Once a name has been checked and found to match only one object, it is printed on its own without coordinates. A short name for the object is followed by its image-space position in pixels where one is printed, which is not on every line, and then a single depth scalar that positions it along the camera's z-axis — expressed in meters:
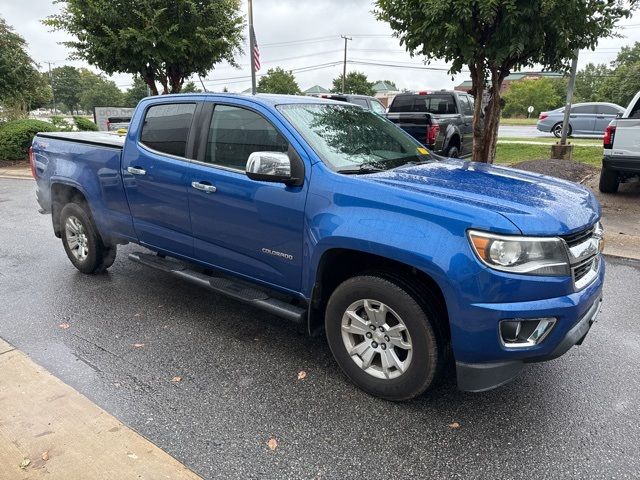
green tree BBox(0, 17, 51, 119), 16.08
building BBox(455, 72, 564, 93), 84.69
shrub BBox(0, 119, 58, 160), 15.65
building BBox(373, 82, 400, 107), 90.65
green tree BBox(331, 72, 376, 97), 66.31
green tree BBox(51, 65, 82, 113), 96.19
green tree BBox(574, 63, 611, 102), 74.85
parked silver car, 19.67
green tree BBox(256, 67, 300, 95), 59.09
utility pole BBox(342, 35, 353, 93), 54.45
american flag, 15.99
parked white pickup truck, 7.41
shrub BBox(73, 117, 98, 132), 16.89
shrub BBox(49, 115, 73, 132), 16.28
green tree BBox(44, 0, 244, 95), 11.80
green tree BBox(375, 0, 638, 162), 6.12
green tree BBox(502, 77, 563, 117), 73.50
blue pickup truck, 2.44
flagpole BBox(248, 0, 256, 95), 15.47
